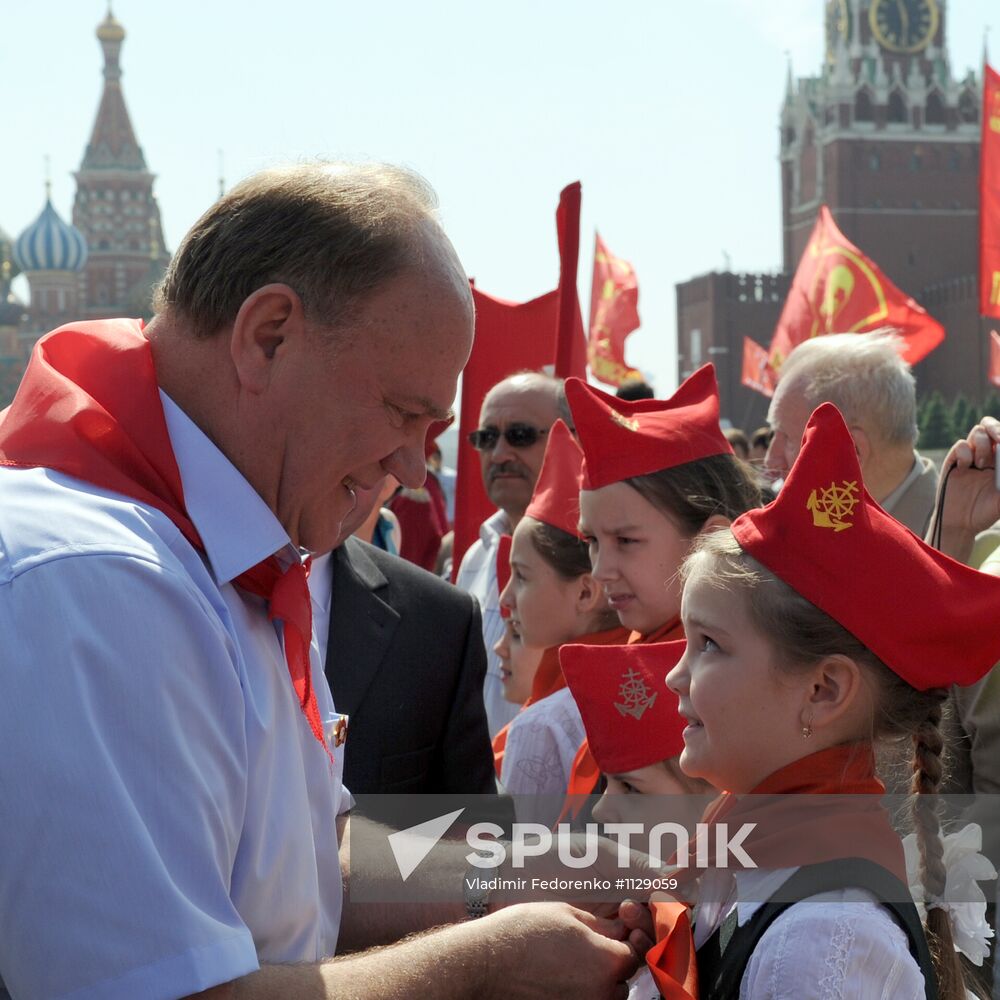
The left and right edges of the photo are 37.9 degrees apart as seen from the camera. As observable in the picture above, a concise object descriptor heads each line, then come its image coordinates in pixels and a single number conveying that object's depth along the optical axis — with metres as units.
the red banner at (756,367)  21.20
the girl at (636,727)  2.60
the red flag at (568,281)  4.81
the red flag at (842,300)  8.12
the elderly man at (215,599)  1.37
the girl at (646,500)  2.97
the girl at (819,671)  2.02
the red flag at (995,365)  14.28
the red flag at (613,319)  13.23
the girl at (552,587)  3.43
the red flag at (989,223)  7.20
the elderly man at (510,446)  4.80
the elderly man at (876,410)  3.92
